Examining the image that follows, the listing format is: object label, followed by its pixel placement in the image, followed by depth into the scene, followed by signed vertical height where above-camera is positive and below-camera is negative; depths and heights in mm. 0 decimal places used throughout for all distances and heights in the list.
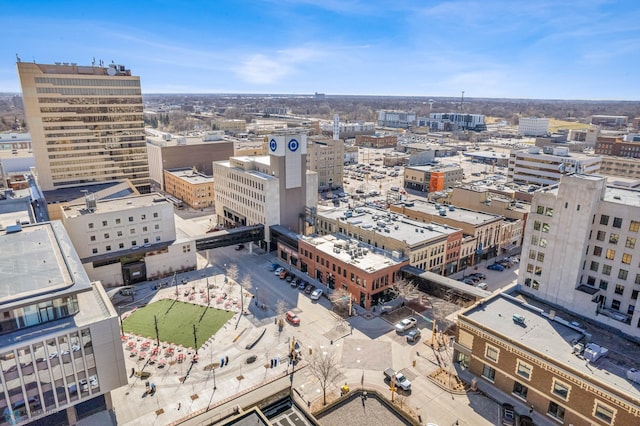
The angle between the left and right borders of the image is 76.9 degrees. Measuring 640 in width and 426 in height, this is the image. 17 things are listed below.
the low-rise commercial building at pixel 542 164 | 140500 -18436
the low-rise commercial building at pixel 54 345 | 38688 -23377
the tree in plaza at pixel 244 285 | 70844 -33247
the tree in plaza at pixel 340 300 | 68938 -32177
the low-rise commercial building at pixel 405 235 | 75375 -24404
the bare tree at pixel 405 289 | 67625 -29914
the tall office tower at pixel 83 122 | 108312 -5379
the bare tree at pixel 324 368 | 48541 -33346
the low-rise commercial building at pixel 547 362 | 41188 -27699
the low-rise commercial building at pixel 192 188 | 127688 -26300
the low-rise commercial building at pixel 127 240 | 76250 -26406
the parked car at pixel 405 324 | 61891 -32587
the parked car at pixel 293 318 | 64125 -32913
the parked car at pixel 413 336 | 59781 -32914
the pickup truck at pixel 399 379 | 49884 -32972
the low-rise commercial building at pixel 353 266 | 68625 -27579
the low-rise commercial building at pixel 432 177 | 148000 -25306
